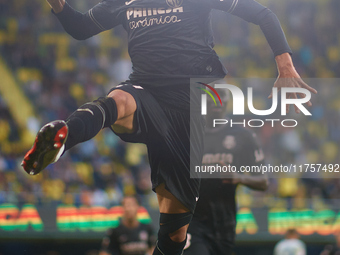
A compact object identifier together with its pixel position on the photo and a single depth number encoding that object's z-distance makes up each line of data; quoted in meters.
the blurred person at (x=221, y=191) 9.56
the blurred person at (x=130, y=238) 13.12
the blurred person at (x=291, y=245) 16.17
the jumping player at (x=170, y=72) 6.12
